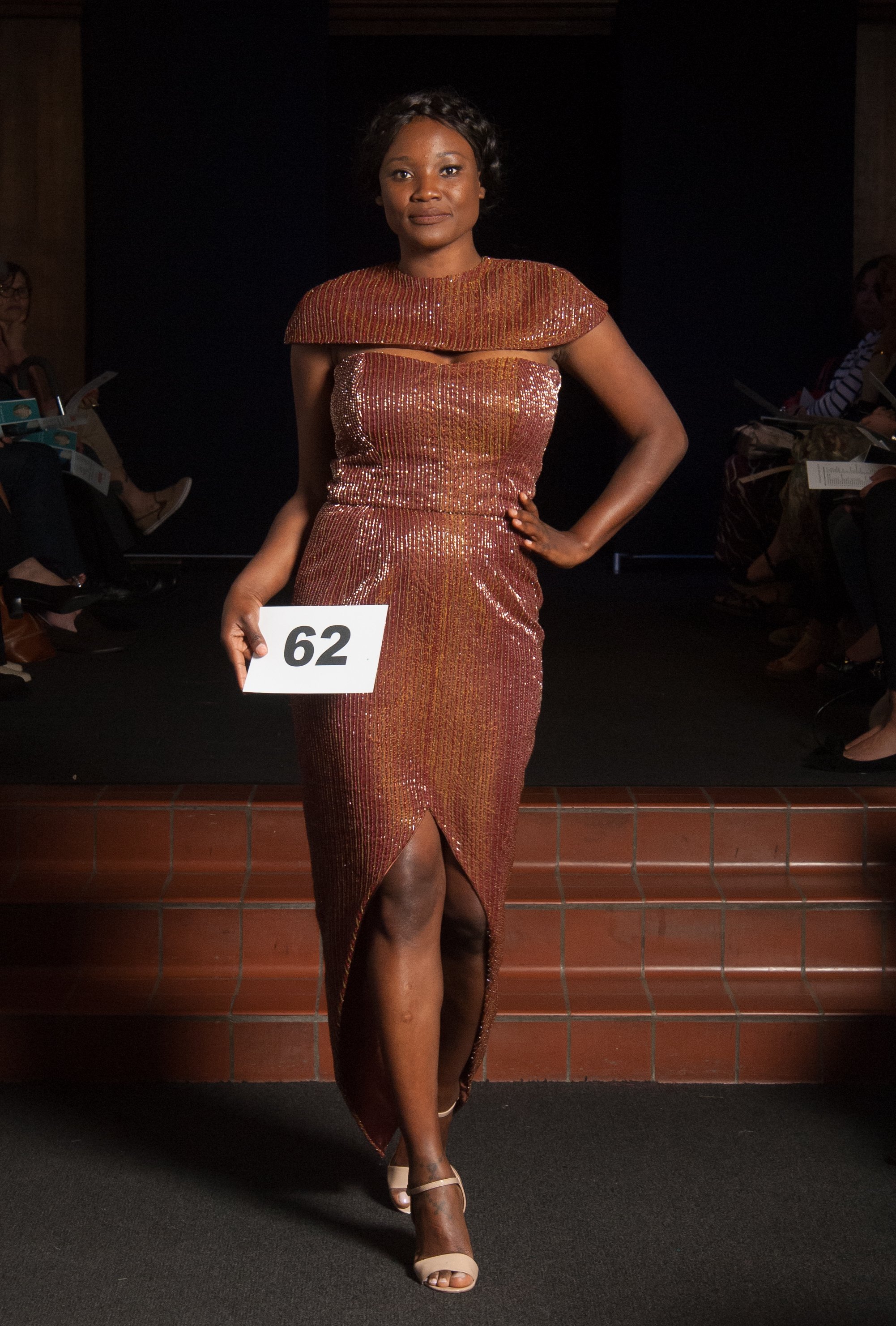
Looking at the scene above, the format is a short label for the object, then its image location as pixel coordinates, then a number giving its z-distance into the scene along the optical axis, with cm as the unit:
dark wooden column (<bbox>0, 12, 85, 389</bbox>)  752
